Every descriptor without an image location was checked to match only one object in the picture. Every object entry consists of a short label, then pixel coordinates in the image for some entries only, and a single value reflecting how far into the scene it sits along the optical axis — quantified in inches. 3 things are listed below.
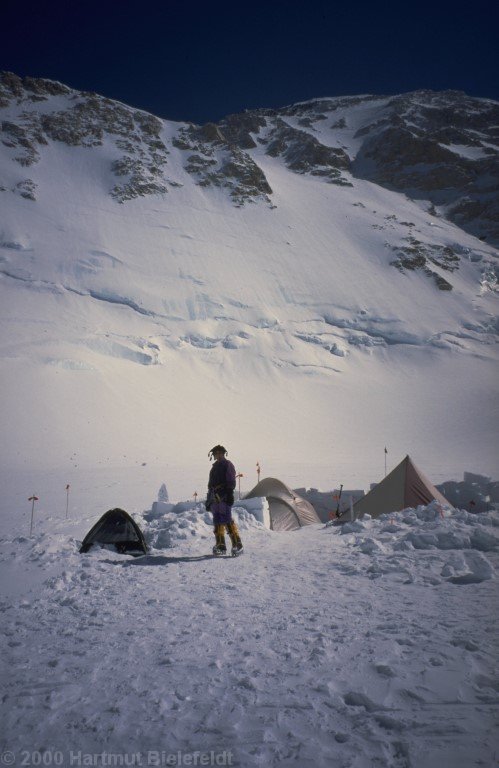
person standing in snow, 230.5
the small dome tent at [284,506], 397.1
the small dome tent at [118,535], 239.0
